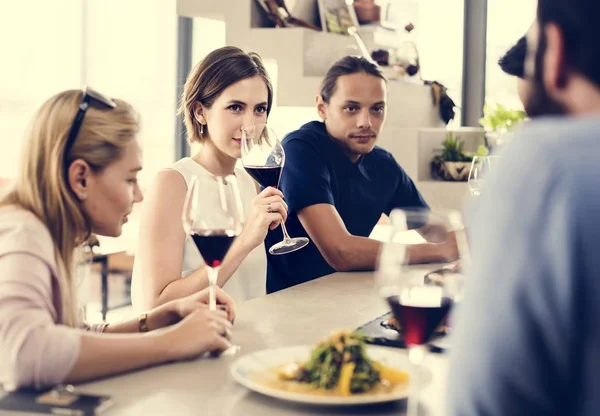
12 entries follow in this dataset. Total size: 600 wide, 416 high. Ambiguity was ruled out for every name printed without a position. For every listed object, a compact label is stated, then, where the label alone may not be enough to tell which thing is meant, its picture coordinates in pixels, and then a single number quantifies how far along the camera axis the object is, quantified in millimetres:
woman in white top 2139
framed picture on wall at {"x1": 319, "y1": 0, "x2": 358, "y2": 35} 4926
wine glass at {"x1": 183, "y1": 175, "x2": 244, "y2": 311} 1396
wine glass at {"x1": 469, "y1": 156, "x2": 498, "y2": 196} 2412
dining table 1142
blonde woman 1250
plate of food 1137
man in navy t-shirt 2715
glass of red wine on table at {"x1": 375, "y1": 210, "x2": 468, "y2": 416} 951
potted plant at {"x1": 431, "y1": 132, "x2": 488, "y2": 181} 5203
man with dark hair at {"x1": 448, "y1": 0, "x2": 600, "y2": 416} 560
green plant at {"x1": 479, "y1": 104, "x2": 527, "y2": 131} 5523
